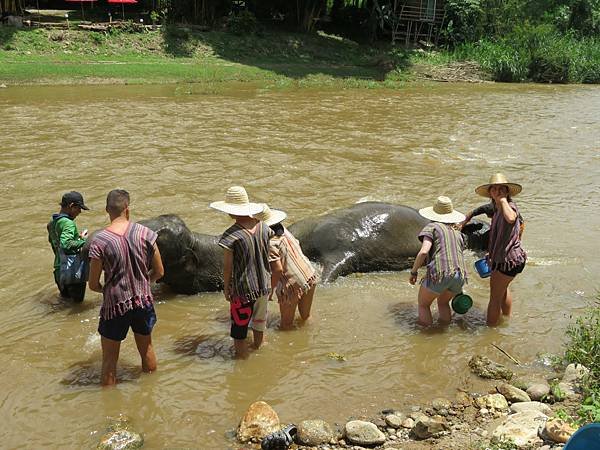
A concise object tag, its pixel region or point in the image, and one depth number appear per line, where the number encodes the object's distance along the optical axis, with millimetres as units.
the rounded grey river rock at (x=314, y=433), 4121
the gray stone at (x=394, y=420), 4348
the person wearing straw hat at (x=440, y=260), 5668
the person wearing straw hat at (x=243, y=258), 5000
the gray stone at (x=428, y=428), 4121
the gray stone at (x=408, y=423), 4324
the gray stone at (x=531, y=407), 4281
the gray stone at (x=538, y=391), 4637
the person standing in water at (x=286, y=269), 5598
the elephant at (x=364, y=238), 7332
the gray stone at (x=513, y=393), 4609
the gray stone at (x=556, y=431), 3711
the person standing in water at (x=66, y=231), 5867
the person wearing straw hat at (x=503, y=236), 5660
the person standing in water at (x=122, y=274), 4516
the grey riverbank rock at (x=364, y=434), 4086
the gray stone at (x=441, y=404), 4581
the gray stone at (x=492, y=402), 4527
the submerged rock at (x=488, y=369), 5020
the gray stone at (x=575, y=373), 4672
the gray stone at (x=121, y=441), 4096
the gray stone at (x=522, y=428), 3824
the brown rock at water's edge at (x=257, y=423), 4219
